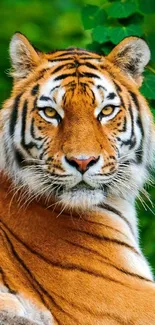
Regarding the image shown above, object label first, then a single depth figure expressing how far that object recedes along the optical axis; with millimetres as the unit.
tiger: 11227
